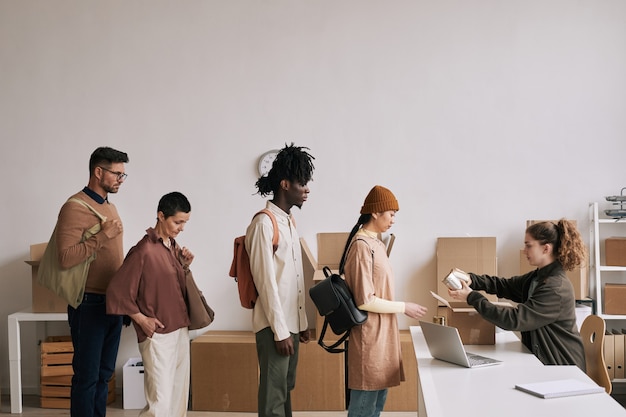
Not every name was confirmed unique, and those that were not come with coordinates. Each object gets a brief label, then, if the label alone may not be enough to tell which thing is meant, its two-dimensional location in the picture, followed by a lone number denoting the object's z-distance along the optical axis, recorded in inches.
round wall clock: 195.9
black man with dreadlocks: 122.1
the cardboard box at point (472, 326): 124.8
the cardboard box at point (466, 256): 181.9
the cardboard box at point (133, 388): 185.3
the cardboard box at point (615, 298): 178.5
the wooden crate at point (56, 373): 187.5
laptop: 107.2
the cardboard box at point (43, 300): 183.8
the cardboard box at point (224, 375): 181.8
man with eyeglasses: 133.9
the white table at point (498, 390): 86.7
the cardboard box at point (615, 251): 179.8
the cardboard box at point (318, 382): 180.2
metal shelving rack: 178.9
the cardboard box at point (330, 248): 189.6
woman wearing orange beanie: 120.3
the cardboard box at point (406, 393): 177.8
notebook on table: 92.4
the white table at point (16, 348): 181.6
